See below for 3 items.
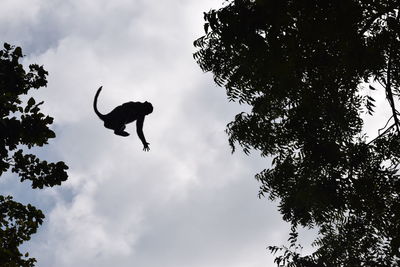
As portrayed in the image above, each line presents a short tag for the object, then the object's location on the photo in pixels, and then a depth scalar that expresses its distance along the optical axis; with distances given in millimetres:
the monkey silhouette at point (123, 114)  15648
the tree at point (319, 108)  9875
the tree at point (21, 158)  11672
